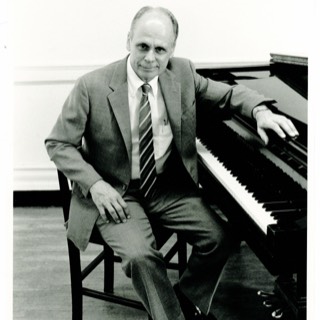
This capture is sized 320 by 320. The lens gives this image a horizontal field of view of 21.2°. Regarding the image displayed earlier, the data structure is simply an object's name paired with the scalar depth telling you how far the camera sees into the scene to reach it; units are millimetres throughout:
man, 2596
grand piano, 2142
